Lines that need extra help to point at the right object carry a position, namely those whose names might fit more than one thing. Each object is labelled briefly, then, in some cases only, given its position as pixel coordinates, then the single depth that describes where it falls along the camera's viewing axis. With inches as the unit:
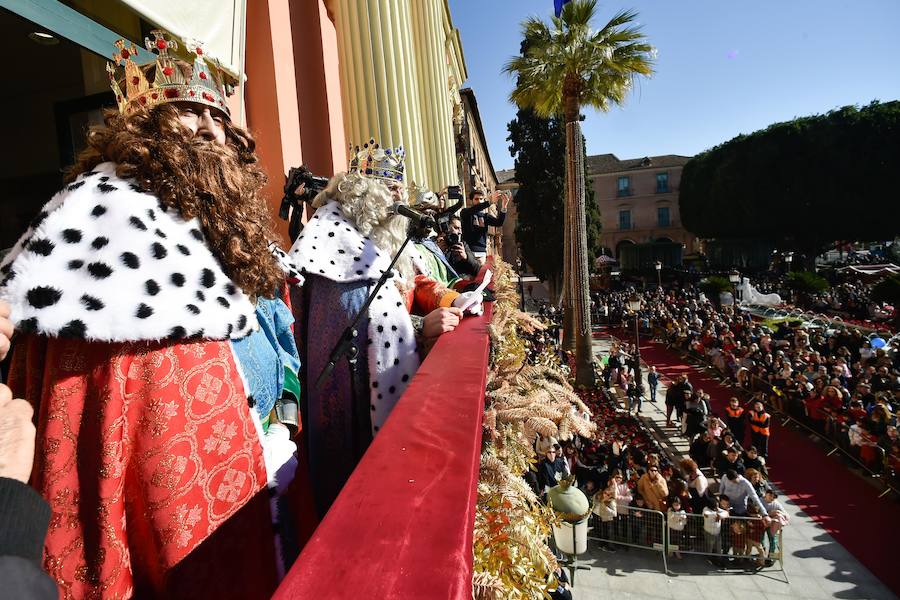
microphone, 91.0
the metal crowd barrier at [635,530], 302.0
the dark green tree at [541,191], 1218.6
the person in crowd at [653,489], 311.3
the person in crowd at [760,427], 417.1
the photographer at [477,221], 233.5
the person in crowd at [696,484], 312.3
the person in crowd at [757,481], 323.2
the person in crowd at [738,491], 307.0
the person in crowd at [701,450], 397.4
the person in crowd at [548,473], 219.1
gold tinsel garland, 48.8
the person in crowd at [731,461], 340.2
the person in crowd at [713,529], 294.5
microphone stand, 86.7
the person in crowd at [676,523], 296.2
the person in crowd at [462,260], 193.8
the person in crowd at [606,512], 309.3
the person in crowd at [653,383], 615.5
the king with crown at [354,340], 92.7
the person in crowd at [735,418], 446.0
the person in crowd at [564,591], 109.1
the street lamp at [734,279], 1231.3
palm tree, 586.2
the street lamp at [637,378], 567.7
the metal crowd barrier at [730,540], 289.6
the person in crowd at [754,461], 354.9
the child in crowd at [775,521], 289.1
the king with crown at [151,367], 43.0
